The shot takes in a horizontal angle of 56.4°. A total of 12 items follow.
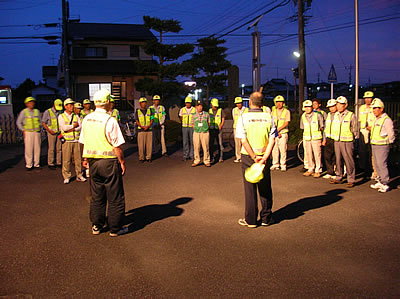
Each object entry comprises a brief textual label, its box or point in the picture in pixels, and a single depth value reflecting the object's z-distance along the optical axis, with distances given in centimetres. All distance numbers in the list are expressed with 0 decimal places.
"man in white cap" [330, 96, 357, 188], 866
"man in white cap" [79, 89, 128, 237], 536
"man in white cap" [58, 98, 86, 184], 934
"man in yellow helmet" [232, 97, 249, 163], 1222
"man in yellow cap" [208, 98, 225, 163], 1253
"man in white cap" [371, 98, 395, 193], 810
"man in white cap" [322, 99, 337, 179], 925
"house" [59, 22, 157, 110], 3359
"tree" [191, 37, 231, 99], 3475
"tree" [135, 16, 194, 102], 2836
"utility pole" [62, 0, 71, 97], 2605
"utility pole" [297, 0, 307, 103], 2109
